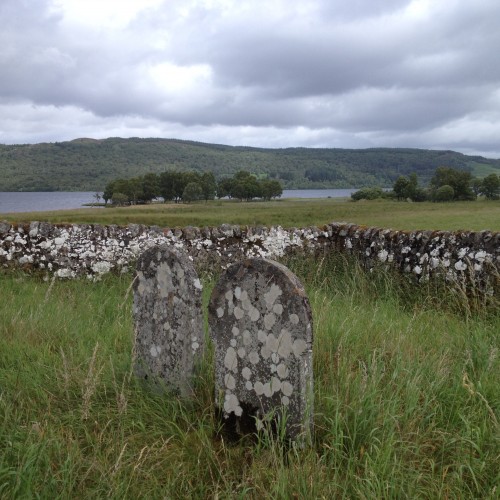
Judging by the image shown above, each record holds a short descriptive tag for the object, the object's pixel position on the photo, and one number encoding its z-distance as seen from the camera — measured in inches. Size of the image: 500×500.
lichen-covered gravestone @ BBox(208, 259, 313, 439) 126.3
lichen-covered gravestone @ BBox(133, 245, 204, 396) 155.5
